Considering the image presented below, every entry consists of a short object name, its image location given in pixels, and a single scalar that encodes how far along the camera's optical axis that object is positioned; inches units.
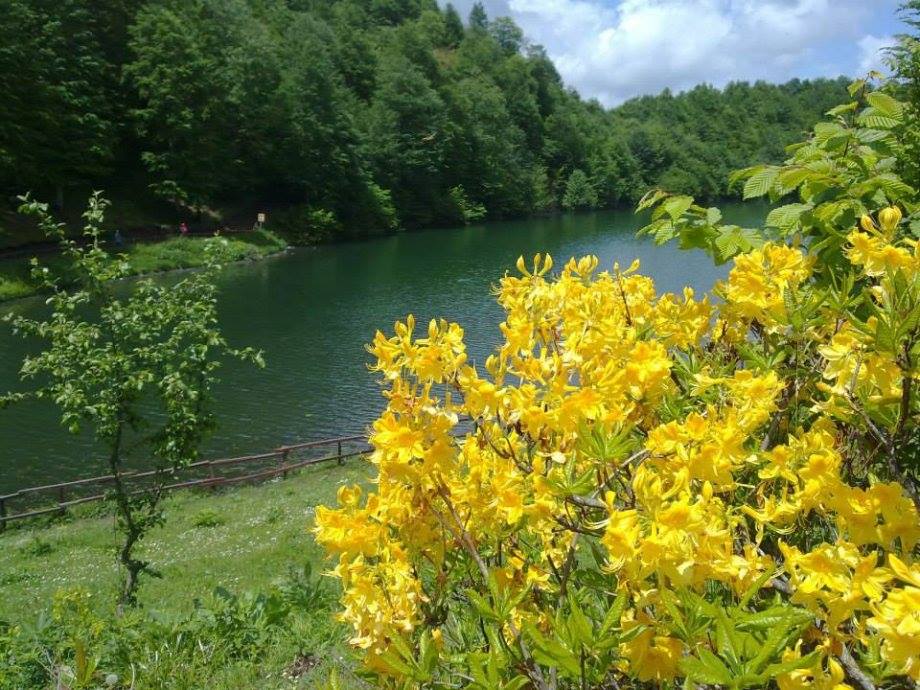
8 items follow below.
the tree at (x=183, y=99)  1738.4
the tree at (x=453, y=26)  4311.0
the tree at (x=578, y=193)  3070.9
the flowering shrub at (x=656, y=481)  50.6
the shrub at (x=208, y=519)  479.5
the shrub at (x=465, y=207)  2458.2
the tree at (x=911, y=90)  97.0
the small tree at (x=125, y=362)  263.7
